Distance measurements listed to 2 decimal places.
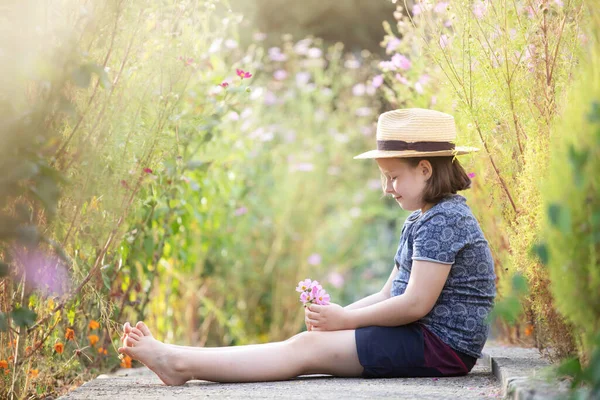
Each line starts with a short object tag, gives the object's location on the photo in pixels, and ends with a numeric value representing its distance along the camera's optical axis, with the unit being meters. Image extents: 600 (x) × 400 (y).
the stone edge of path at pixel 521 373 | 3.47
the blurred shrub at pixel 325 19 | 13.74
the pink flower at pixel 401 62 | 6.30
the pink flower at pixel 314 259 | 10.19
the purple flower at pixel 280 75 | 10.94
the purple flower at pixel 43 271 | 4.13
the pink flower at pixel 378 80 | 6.69
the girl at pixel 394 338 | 4.80
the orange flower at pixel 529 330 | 6.03
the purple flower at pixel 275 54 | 9.57
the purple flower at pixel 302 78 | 11.21
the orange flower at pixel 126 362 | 6.05
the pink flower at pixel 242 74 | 6.26
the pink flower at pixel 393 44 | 6.55
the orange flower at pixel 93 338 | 5.66
